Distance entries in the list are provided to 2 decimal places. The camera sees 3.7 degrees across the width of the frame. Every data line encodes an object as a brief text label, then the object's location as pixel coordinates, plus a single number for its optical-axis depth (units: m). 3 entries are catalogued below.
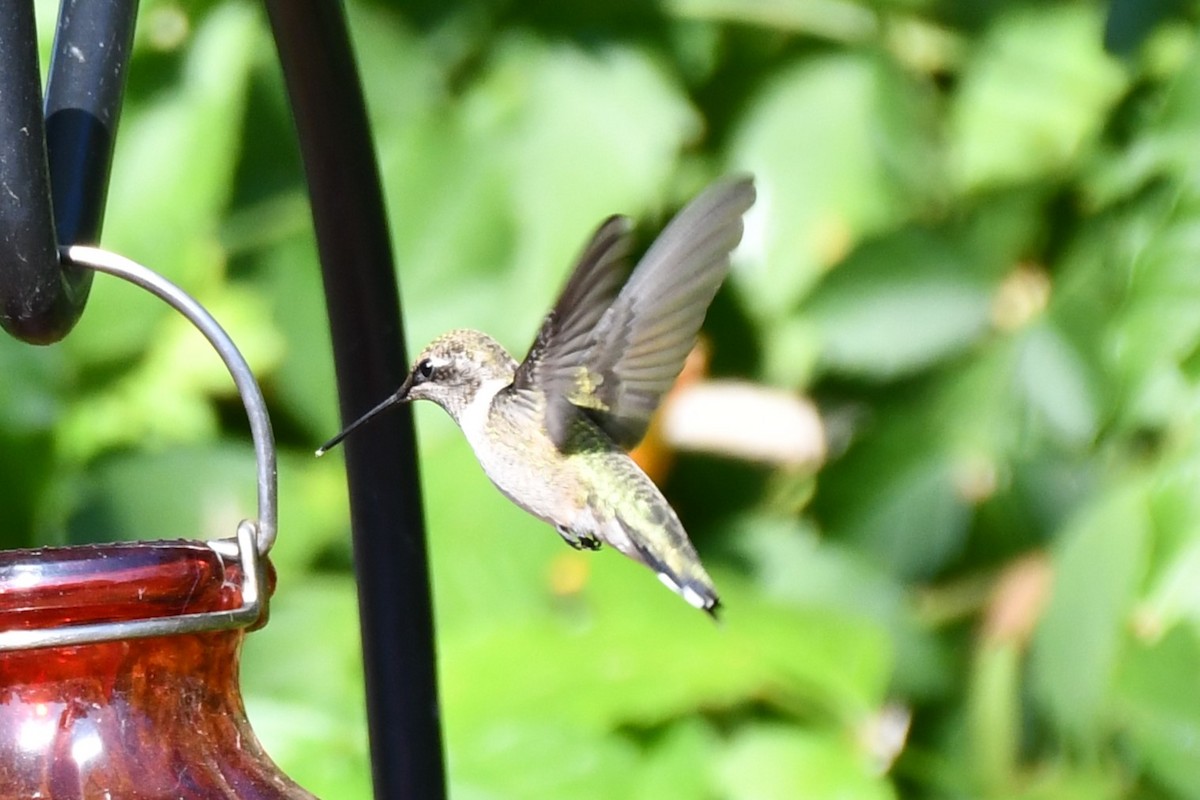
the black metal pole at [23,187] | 2.95
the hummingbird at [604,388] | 3.08
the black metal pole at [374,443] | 3.02
